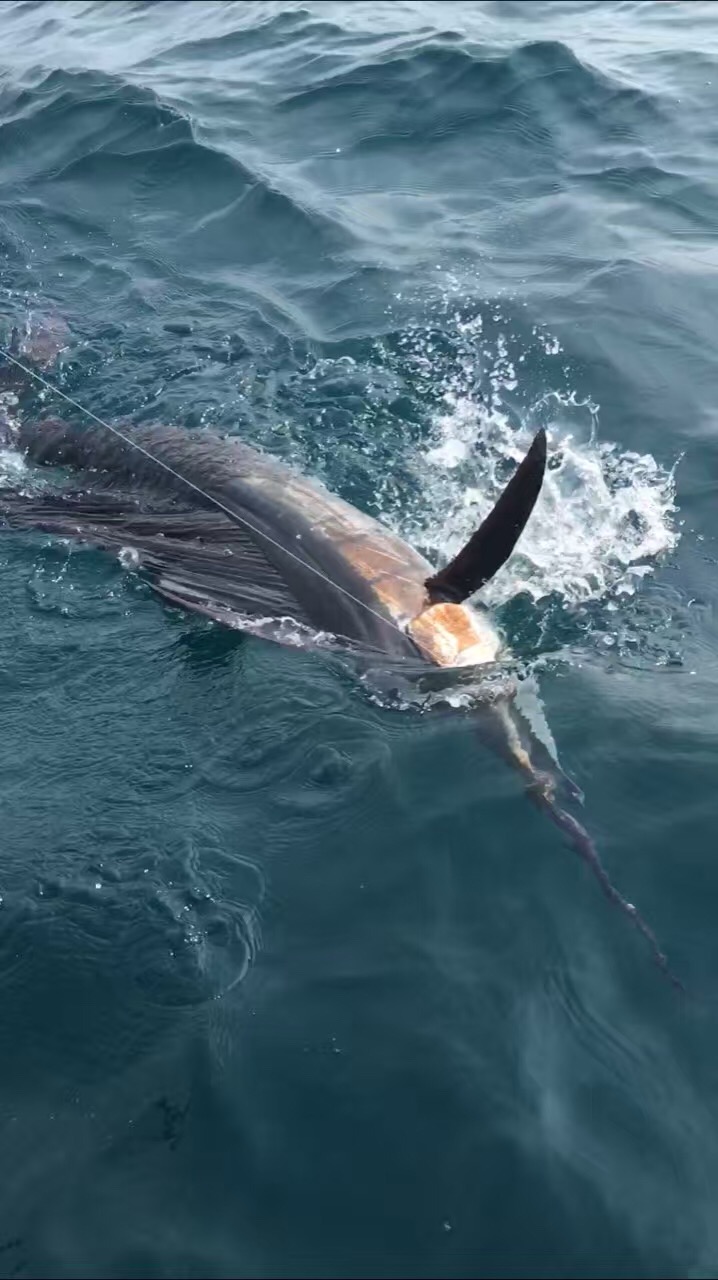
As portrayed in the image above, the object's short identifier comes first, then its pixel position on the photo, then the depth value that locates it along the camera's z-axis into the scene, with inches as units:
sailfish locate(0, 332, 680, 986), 191.3
